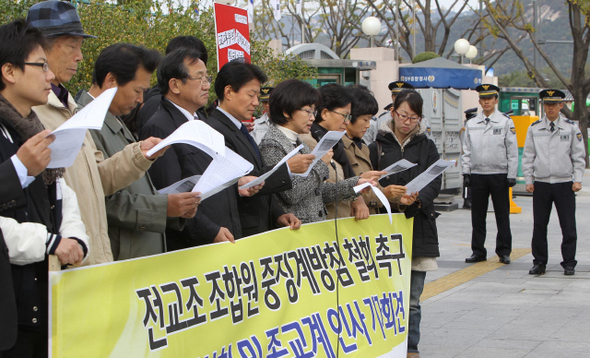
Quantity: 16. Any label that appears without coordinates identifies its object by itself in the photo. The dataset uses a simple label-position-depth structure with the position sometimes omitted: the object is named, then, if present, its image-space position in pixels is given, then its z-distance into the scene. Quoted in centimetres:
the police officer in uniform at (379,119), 1027
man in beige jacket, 293
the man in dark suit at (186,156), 355
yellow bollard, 1384
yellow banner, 270
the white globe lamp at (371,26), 2145
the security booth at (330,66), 1708
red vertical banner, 672
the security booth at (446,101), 1505
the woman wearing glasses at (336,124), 460
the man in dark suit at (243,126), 403
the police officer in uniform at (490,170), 897
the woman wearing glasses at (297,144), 420
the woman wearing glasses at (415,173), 487
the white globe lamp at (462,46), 2622
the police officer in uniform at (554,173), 811
